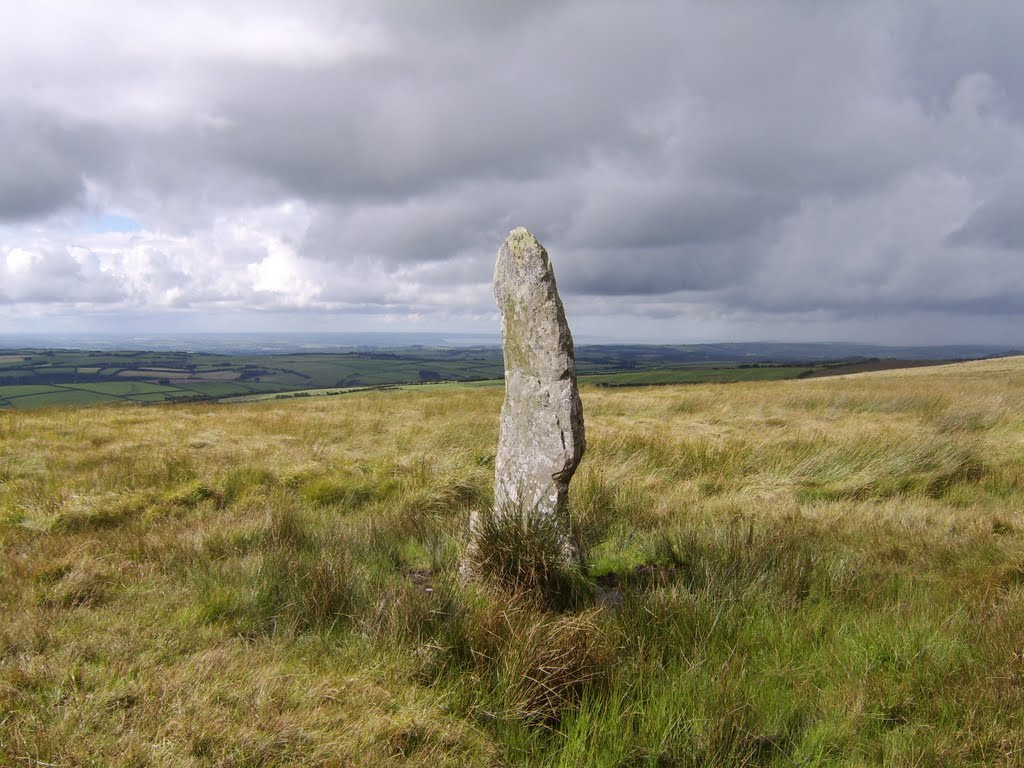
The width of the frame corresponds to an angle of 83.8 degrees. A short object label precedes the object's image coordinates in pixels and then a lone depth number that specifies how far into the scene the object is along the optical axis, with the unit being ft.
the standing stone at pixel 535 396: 18.47
